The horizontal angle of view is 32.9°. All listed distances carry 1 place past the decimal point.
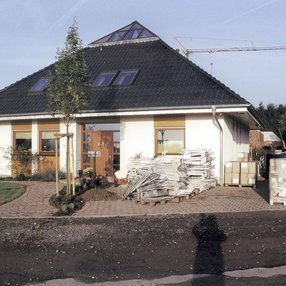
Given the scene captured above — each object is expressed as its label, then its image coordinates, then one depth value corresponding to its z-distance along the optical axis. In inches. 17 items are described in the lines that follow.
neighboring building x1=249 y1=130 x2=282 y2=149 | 2060.8
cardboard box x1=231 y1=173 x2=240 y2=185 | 697.6
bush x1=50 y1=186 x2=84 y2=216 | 484.1
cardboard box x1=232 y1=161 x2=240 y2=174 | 697.6
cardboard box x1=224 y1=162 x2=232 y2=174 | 701.3
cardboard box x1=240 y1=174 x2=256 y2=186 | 696.4
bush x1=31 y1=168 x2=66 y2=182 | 759.7
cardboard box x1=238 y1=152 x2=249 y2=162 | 871.3
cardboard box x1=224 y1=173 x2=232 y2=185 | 702.5
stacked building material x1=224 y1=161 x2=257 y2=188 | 695.7
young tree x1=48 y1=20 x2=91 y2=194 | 551.2
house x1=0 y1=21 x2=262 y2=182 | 721.6
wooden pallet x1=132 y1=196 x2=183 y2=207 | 529.7
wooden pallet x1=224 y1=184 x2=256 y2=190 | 697.2
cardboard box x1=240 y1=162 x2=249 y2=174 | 697.6
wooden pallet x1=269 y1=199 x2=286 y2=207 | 507.0
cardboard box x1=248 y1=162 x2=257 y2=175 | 693.7
